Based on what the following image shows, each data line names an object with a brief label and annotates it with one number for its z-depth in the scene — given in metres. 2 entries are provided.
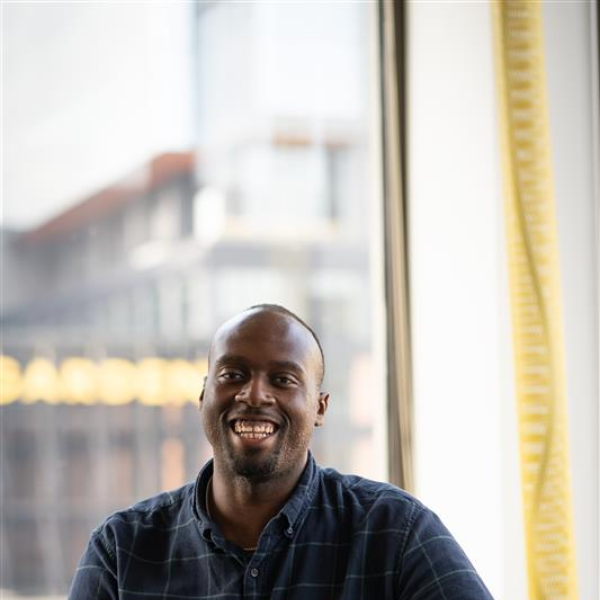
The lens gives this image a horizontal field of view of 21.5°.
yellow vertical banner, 2.06
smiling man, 1.96
